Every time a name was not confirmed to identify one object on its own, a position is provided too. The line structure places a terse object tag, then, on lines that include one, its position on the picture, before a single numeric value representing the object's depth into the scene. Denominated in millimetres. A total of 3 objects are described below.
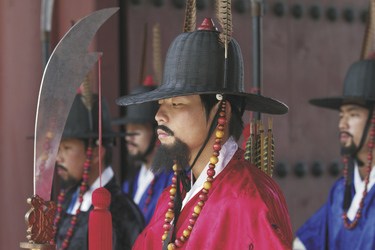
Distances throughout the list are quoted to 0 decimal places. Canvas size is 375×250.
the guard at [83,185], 5074
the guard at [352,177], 5914
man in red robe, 3338
